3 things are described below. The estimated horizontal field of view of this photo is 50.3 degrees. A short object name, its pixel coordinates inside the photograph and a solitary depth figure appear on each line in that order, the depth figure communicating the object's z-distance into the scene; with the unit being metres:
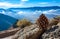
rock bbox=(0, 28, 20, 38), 4.51
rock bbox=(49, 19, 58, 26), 4.02
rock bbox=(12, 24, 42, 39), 3.25
